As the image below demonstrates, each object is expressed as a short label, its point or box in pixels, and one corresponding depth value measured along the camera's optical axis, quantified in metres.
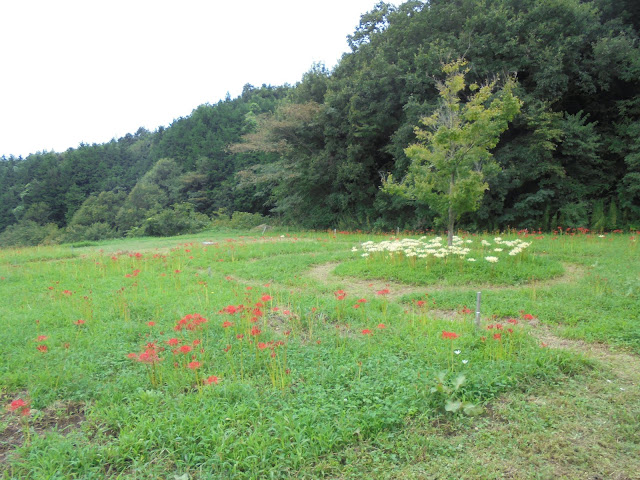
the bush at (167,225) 24.48
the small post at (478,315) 4.51
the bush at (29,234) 33.19
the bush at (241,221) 28.52
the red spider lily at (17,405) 2.75
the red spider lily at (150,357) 3.43
